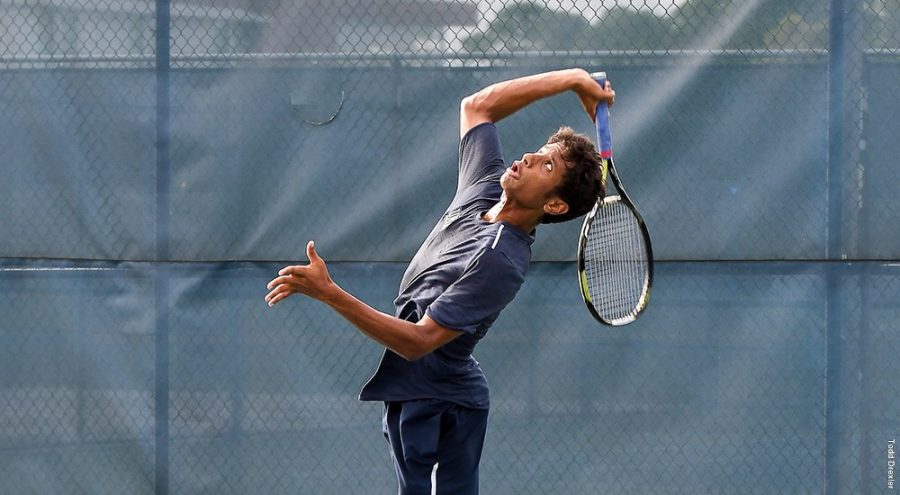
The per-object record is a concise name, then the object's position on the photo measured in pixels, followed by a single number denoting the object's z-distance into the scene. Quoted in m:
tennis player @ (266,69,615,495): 6.79
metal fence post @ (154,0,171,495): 10.03
